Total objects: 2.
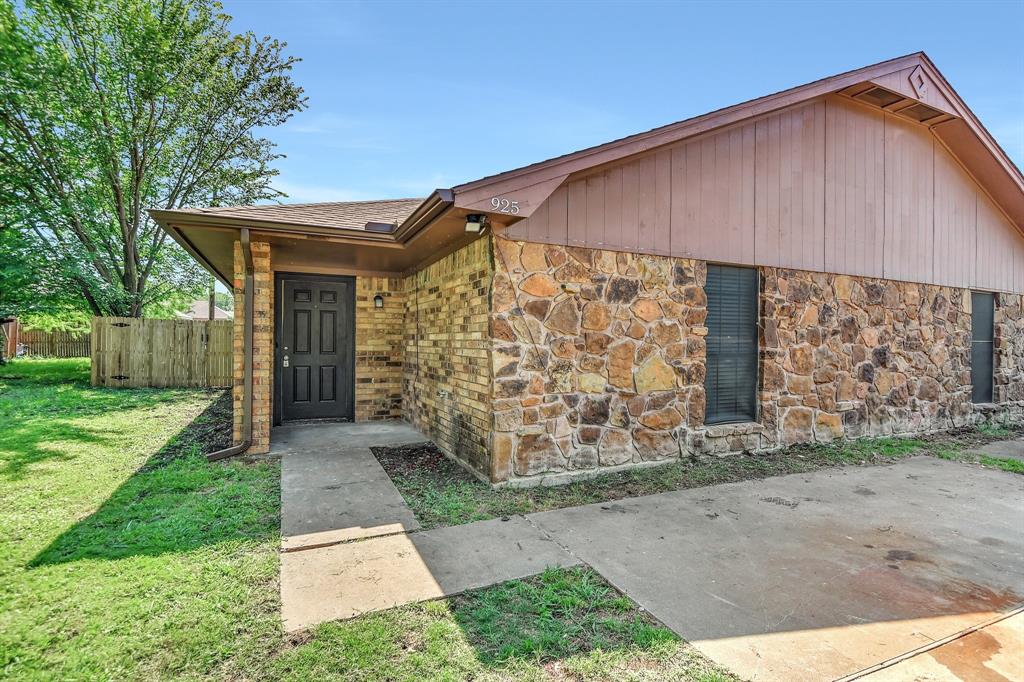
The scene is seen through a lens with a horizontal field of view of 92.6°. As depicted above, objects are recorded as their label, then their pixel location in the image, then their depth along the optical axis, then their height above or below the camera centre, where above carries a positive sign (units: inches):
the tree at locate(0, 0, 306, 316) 505.0 +246.0
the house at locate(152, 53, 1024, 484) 183.3 +23.7
